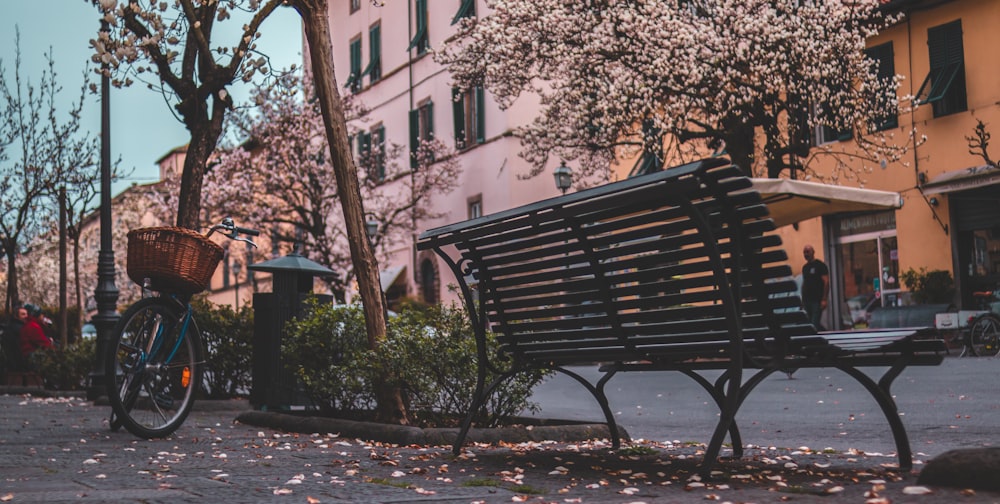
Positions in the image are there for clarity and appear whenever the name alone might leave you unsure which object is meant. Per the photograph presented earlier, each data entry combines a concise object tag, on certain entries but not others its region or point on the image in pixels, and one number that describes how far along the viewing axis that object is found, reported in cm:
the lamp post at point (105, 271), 1530
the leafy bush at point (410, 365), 790
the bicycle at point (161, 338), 827
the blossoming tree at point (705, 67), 2347
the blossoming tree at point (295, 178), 3631
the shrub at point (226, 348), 1252
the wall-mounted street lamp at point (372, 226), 3284
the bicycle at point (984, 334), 2016
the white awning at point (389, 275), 4254
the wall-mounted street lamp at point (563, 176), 2578
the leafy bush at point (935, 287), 2477
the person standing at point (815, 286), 1906
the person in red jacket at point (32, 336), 1997
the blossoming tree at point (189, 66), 1264
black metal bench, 505
